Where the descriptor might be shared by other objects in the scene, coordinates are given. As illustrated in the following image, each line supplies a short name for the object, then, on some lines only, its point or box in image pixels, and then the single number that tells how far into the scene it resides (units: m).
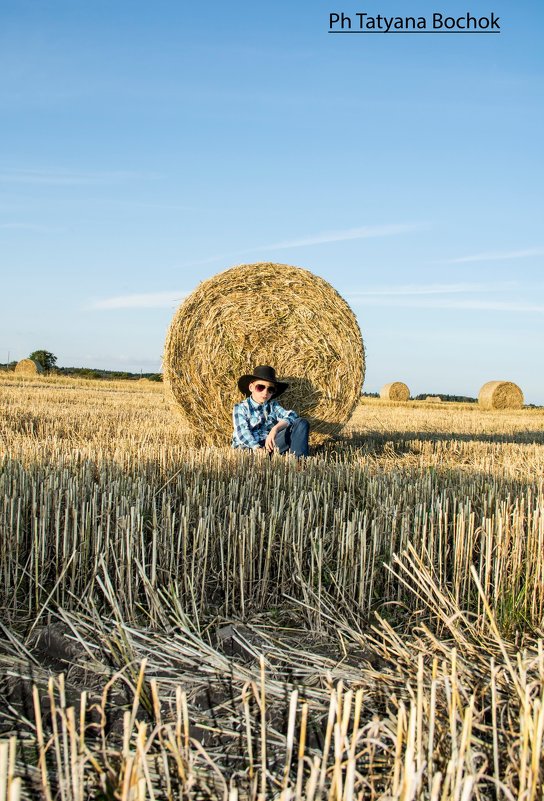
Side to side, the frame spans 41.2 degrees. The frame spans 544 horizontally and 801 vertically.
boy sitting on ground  6.96
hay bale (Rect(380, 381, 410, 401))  25.67
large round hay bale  8.18
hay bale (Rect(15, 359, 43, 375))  26.28
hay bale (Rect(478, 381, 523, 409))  21.69
